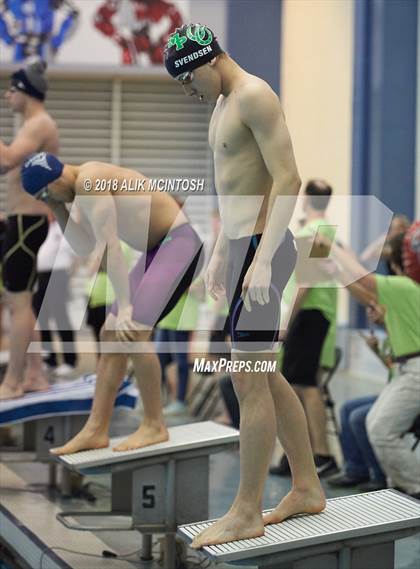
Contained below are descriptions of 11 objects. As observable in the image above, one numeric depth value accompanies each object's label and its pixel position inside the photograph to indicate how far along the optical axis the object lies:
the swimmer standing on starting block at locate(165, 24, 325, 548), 7.45
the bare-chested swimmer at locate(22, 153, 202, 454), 10.03
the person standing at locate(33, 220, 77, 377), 21.86
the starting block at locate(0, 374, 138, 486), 12.45
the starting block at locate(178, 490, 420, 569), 7.22
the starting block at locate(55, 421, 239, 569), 9.70
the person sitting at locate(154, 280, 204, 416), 17.92
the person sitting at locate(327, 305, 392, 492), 11.59
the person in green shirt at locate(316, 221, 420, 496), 10.56
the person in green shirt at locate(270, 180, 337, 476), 12.85
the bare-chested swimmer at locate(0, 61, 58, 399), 12.88
